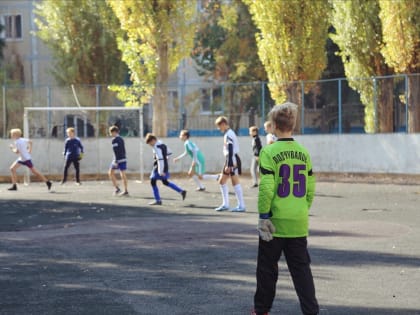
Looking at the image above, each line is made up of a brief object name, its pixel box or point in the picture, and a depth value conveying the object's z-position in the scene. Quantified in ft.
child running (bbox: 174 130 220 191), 76.38
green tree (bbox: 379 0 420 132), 91.09
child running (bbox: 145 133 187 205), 64.90
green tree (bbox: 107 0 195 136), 108.37
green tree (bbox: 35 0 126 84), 138.10
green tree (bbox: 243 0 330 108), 103.04
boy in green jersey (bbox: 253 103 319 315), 23.73
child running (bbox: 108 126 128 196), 77.10
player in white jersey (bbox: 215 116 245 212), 58.95
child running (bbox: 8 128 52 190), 85.30
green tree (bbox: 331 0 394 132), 95.30
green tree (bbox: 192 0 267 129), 142.61
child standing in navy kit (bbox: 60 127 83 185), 90.94
